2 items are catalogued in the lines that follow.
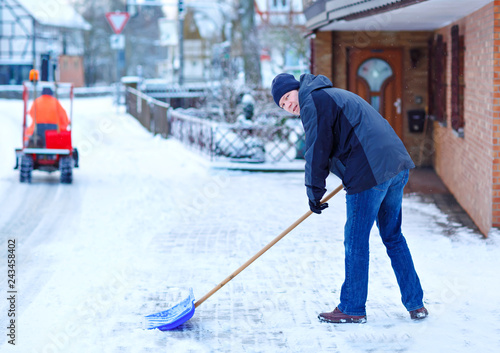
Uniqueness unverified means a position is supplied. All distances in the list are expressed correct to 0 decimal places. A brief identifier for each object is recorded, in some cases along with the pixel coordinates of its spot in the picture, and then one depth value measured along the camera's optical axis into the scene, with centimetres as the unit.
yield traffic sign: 2464
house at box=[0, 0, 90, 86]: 4538
